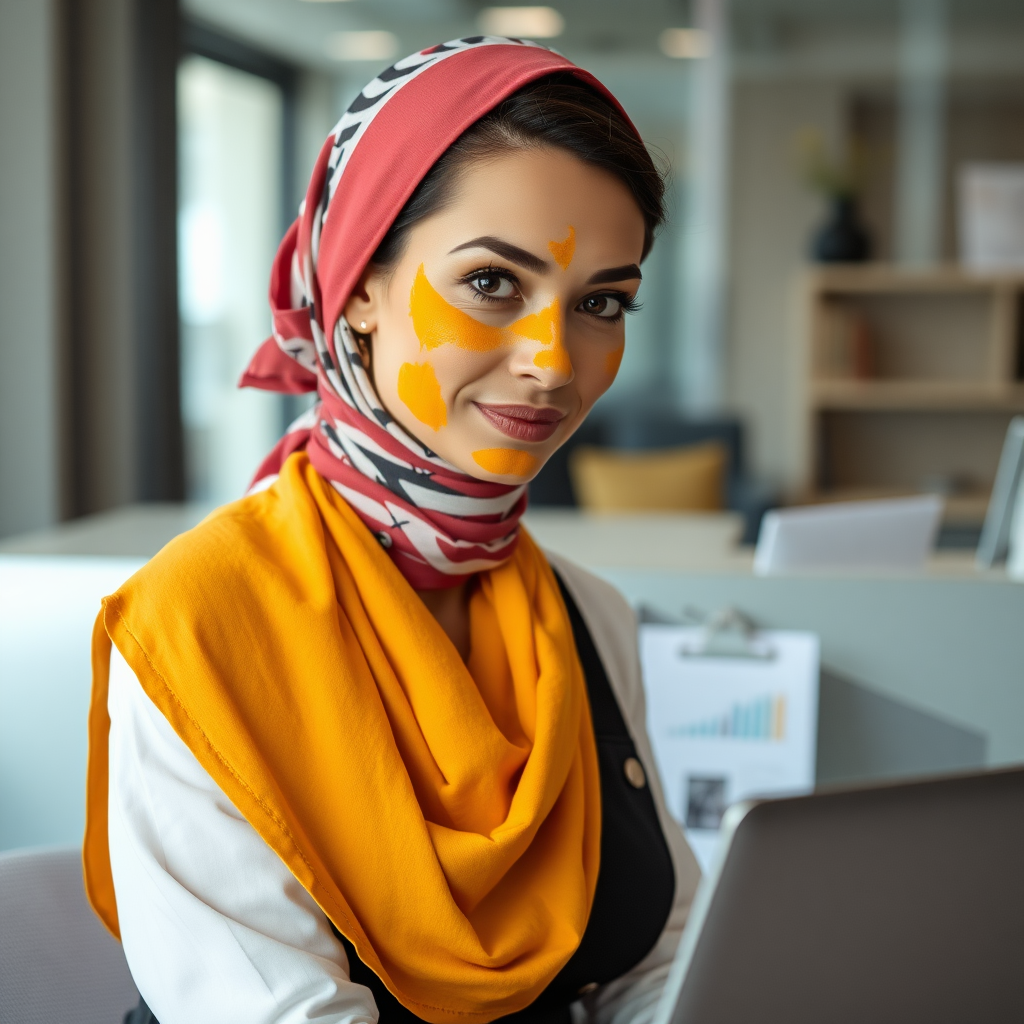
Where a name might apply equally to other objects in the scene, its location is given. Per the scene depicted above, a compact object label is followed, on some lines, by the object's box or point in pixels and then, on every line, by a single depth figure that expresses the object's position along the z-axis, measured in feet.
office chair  3.15
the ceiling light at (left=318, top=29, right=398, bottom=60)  19.55
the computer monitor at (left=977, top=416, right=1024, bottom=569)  6.02
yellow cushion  14.47
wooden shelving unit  17.37
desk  4.86
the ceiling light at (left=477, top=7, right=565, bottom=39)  19.04
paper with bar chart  4.85
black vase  17.58
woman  2.62
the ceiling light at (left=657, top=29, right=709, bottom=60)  19.33
